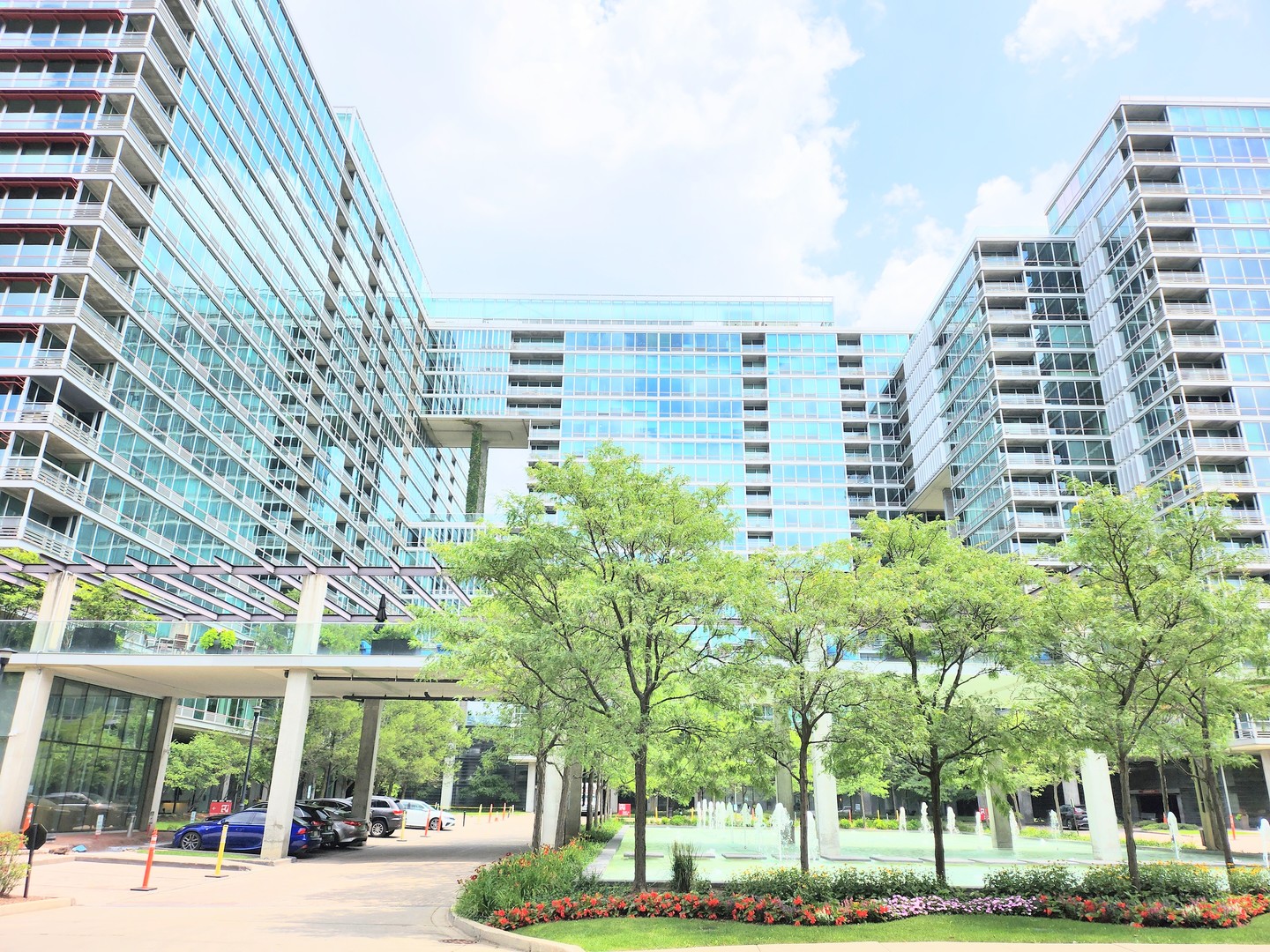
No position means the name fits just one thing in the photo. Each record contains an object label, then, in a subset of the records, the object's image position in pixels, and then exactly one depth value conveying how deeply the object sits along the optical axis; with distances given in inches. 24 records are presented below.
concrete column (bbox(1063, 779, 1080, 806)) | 2294.3
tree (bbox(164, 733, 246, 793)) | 1822.3
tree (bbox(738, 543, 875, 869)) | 650.8
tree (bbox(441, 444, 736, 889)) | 637.3
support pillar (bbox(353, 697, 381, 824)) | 1491.1
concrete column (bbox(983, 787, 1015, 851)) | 1226.0
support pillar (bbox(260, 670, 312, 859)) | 1056.2
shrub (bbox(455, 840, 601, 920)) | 572.7
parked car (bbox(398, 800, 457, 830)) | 1893.5
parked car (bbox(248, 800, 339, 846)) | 1157.1
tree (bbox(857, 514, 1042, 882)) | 655.1
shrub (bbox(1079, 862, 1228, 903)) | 581.0
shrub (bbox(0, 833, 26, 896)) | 581.0
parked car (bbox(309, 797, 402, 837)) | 1595.7
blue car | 1082.7
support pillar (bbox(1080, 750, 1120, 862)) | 1002.1
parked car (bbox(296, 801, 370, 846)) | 1210.6
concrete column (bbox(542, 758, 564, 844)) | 1095.9
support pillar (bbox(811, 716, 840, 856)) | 1030.4
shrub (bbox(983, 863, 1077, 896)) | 618.5
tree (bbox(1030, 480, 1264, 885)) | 580.1
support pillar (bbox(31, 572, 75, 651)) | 1144.2
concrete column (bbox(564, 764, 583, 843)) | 1101.6
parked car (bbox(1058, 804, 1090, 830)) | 2091.8
